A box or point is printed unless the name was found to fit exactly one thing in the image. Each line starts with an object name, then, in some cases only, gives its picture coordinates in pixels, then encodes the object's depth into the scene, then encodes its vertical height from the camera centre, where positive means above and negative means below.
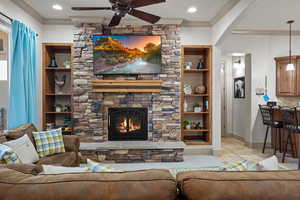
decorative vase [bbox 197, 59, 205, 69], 4.48 +0.74
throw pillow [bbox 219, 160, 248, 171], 1.28 -0.46
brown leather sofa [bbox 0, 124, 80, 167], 2.58 -0.77
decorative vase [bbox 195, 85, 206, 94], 4.46 +0.19
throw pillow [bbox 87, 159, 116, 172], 1.23 -0.43
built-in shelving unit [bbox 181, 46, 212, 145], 4.36 +0.01
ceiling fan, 2.29 +1.11
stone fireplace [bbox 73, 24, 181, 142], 4.14 +0.05
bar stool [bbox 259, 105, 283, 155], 4.22 -0.49
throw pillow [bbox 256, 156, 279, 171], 1.28 -0.45
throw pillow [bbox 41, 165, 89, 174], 1.13 -0.41
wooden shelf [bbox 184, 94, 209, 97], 4.36 +0.06
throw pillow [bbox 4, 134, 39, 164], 2.36 -0.62
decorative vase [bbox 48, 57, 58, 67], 4.27 +0.78
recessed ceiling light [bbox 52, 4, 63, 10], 3.57 +1.69
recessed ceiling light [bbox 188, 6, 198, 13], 3.66 +1.67
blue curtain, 3.04 +0.34
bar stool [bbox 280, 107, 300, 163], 3.81 -0.47
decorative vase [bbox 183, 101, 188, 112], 4.49 -0.20
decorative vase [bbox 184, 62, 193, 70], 4.43 +0.74
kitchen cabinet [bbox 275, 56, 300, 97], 4.70 +0.43
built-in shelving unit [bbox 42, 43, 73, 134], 4.21 +0.23
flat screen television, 4.09 +0.92
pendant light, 4.29 +0.67
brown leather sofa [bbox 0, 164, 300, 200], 0.90 -0.41
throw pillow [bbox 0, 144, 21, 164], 2.02 -0.59
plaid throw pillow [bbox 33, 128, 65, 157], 2.83 -0.64
